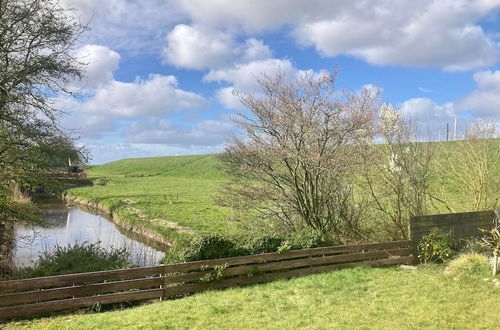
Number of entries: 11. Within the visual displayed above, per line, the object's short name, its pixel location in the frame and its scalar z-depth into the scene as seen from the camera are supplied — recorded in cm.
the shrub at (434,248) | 1045
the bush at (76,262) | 929
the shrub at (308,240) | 984
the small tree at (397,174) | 1120
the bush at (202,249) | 877
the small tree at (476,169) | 1201
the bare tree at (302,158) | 1037
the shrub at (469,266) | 890
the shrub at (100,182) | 4673
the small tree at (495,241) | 863
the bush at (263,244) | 941
